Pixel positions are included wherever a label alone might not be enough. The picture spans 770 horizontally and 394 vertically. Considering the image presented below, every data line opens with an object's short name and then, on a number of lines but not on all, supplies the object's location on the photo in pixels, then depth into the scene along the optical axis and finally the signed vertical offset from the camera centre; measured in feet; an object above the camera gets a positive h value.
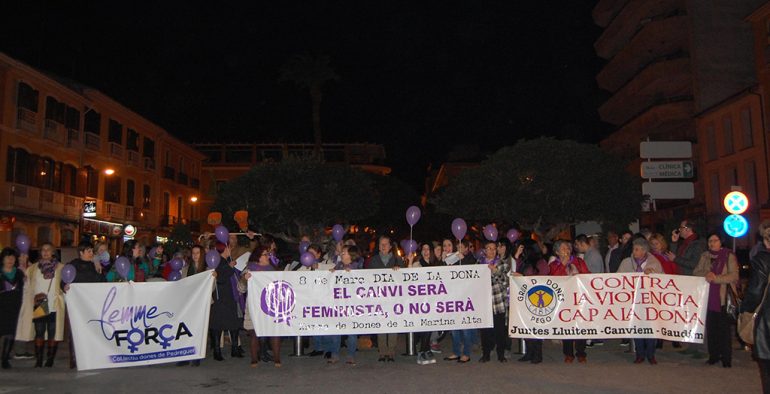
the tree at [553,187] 83.30 +9.82
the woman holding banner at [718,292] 28.30 -1.59
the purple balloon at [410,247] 35.04 +0.83
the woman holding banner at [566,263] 31.12 -0.16
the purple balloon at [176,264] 33.96 +0.04
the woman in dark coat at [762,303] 18.21 -1.37
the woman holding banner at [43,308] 29.78 -1.96
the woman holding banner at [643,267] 29.63 -0.39
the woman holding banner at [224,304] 30.81 -1.95
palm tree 164.76 +49.56
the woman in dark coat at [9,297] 28.99 -1.40
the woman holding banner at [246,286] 29.84 -1.09
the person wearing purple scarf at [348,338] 30.58 -3.69
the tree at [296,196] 95.40 +10.27
